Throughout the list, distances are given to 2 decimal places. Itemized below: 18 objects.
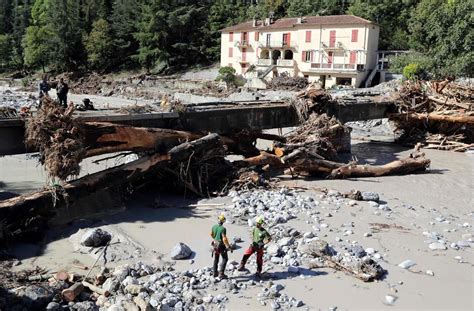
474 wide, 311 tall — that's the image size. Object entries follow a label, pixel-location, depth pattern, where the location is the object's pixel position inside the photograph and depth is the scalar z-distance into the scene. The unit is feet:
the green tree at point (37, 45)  263.70
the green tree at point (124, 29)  240.94
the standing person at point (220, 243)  29.86
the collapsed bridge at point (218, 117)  41.81
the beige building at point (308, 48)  162.36
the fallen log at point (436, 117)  78.17
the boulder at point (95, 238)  36.91
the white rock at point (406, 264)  32.57
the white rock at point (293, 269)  31.61
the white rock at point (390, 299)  28.02
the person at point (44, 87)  52.75
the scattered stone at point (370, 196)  47.47
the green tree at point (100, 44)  242.37
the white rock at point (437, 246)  35.96
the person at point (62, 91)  51.60
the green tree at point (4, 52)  288.51
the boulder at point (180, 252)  34.35
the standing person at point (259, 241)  30.22
